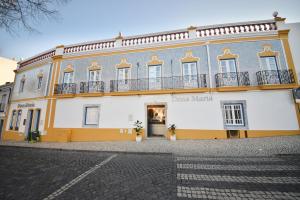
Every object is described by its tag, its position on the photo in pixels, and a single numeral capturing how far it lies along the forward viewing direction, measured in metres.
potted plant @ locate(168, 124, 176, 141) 10.01
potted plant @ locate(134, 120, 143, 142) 10.20
